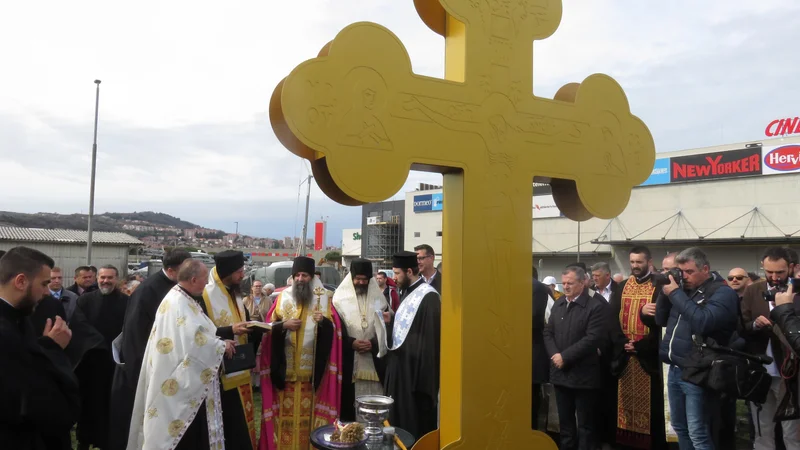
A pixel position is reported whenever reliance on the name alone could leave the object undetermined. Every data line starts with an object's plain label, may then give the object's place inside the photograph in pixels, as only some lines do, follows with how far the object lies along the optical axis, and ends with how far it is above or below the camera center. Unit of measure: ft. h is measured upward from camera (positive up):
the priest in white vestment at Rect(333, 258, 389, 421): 17.38 -3.17
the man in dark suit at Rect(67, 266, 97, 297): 23.61 -1.68
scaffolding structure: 144.87 +1.74
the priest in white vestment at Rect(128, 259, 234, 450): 11.57 -2.86
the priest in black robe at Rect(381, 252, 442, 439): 15.87 -3.28
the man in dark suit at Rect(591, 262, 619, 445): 20.10 -5.10
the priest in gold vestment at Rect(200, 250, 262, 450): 13.58 -2.12
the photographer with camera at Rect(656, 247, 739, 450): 14.39 -1.97
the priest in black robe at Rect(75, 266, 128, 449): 16.10 -4.46
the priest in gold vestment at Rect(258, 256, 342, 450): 15.96 -3.49
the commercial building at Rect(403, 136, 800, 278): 82.38 +6.15
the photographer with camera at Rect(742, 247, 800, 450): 15.19 -2.71
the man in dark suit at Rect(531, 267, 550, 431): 19.30 -3.34
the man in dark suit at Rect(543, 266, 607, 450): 17.12 -3.27
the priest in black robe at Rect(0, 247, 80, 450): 8.46 -2.02
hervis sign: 80.79 +13.54
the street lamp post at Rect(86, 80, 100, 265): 48.07 +4.37
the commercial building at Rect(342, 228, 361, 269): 166.20 +0.03
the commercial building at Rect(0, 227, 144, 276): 72.33 -0.81
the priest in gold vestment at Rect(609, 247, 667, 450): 18.66 -3.42
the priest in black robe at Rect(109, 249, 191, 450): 13.80 -2.39
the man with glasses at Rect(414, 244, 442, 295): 20.06 -0.72
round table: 9.14 -3.27
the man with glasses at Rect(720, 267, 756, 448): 21.42 -1.06
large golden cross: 7.97 +1.46
